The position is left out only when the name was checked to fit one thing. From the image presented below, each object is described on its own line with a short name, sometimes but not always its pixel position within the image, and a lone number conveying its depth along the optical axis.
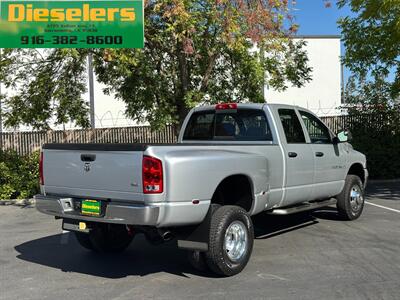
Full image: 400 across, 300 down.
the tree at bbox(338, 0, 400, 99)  11.70
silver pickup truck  5.26
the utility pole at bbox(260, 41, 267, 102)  11.21
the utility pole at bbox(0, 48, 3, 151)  12.27
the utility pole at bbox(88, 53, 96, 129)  19.55
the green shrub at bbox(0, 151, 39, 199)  12.80
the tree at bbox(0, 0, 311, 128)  10.35
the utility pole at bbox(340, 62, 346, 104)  30.42
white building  29.27
